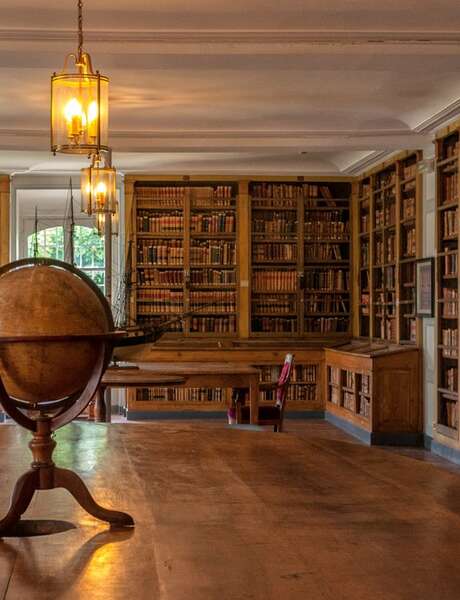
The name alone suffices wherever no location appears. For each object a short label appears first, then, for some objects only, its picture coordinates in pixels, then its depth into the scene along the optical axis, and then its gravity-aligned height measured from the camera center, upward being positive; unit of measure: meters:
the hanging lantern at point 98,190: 8.45 +0.97
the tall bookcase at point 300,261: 13.51 +0.63
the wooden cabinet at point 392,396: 10.66 -0.87
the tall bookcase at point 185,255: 13.49 +0.71
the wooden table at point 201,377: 8.52 -0.54
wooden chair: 8.80 -0.84
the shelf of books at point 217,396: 13.12 -1.07
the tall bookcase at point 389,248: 10.88 +0.69
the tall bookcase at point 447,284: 9.30 +0.24
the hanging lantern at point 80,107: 5.19 +1.01
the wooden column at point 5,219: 13.24 +1.15
